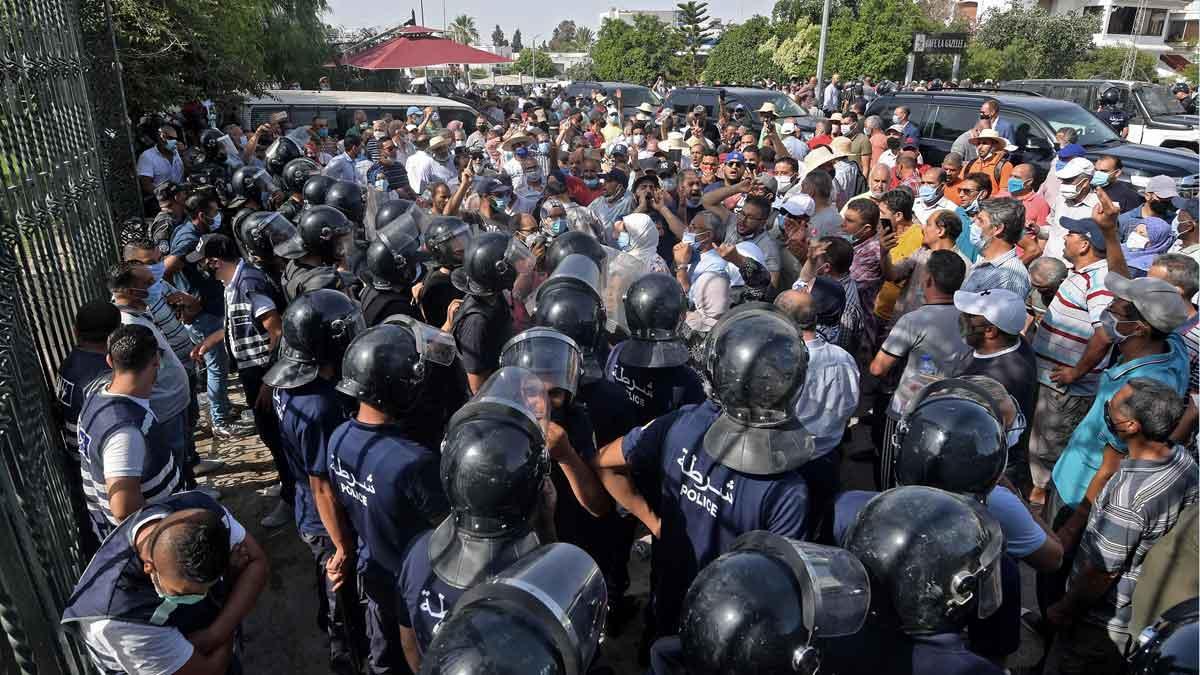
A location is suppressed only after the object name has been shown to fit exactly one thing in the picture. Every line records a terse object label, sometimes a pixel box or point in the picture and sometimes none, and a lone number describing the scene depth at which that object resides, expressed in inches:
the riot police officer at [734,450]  91.1
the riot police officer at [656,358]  133.6
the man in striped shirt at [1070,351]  165.5
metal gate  92.1
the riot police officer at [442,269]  189.8
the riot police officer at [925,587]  71.4
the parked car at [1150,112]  531.2
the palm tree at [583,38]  3526.1
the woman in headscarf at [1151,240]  215.3
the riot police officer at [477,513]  82.8
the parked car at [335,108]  542.9
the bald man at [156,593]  88.0
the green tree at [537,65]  2274.9
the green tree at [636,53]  1376.7
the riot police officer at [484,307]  154.0
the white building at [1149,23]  1977.1
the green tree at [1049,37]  1462.8
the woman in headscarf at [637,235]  222.2
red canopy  645.3
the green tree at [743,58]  1284.4
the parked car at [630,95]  743.5
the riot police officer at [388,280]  178.2
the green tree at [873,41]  1135.6
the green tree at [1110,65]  1443.2
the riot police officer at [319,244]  191.3
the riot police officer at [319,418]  123.3
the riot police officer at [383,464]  102.0
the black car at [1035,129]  373.1
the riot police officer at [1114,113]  577.5
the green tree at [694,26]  1667.1
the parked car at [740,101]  607.2
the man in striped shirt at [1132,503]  111.3
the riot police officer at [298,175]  302.1
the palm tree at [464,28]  3184.1
